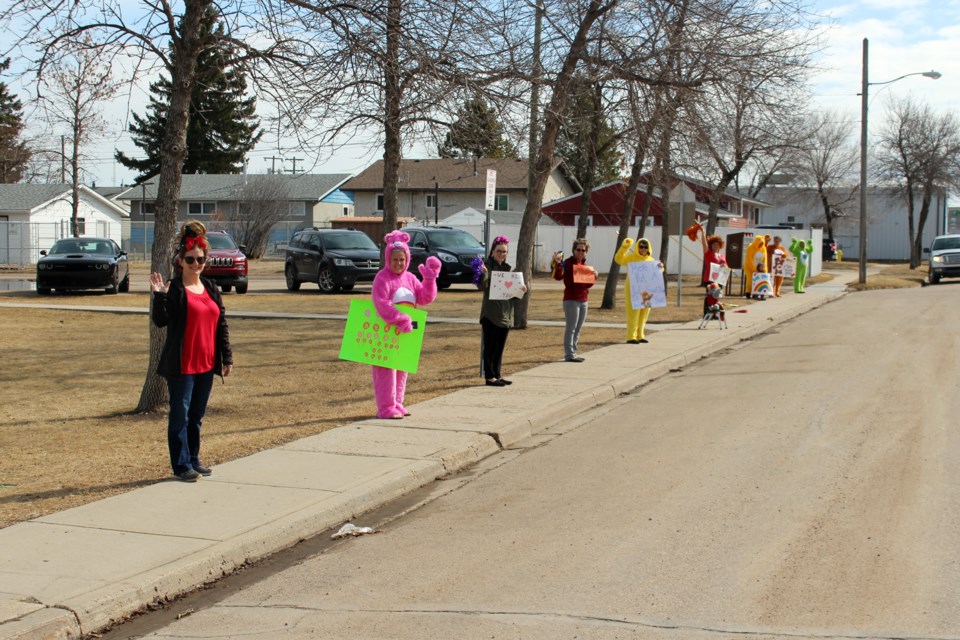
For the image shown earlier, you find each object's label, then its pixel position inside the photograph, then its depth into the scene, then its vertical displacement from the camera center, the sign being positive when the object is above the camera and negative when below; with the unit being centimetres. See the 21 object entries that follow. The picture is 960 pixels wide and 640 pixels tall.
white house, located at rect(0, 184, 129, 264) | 5153 +290
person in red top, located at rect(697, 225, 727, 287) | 2166 +46
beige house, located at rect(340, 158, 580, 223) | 7275 +555
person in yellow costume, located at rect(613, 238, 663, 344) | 1798 -45
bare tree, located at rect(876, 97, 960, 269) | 6247 +704
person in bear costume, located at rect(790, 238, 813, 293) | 3278 +52
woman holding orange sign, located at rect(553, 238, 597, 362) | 1534 -19
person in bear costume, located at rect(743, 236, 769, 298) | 3036 +54
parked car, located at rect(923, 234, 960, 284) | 4141 +54
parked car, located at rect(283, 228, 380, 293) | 3008 +31
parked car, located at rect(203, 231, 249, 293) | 2856 +14
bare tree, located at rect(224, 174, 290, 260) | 5947 +317
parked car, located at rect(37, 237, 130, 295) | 2725 -5
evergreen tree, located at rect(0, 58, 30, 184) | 2141 +580
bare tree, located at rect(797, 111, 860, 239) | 7044 +693
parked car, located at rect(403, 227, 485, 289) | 3141 +63
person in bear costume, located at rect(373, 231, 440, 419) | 1070 -28
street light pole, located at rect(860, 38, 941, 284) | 3731 +386
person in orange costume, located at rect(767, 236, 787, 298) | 3200 +42
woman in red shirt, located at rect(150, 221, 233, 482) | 810 -59
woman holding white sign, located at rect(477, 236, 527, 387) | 1298 -68
